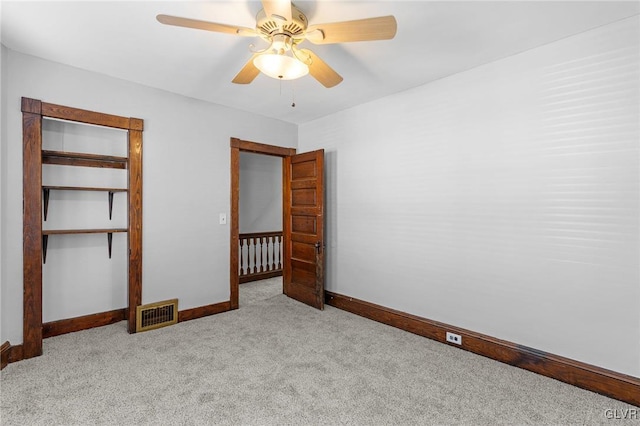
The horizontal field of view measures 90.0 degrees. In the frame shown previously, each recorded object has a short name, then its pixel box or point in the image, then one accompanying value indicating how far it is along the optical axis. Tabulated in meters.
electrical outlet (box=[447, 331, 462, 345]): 2.96
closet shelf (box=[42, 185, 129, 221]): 2.93
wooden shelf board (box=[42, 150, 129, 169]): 2.97
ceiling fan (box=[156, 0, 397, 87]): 1.73
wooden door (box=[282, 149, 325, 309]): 4.06
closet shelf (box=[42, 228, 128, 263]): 2.88
